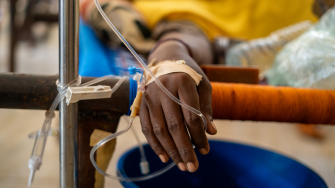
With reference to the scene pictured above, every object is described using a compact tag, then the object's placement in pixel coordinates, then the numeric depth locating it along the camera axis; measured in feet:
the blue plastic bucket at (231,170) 1.91
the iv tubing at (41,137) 1.26
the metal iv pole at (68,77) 1.09
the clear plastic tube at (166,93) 1.05
